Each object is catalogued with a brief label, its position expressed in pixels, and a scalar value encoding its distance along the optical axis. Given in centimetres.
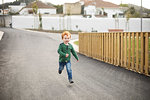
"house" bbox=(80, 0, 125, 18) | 7426
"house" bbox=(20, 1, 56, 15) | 6850
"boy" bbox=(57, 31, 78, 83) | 545
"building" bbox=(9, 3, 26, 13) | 8791
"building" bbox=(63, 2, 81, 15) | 7115
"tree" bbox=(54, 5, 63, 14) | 9006
